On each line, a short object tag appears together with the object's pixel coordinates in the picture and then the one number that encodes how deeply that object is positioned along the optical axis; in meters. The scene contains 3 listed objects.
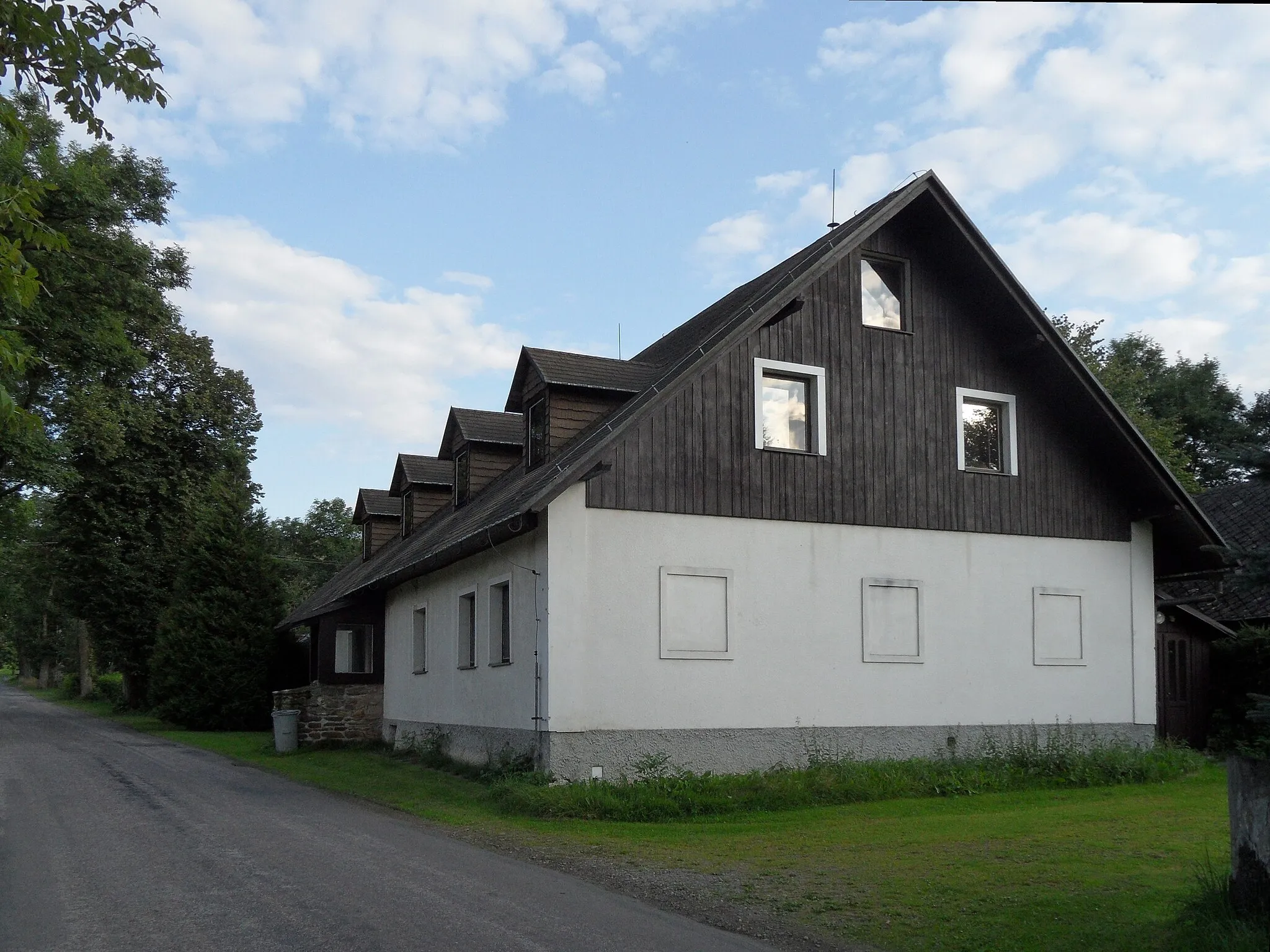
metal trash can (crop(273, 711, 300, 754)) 25.52
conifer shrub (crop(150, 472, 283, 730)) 34.69
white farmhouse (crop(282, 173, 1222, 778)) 16.78
